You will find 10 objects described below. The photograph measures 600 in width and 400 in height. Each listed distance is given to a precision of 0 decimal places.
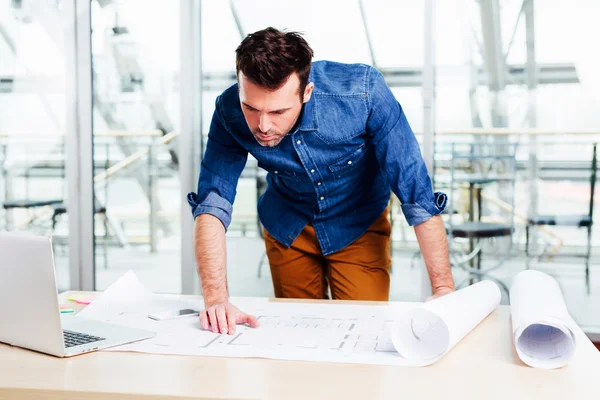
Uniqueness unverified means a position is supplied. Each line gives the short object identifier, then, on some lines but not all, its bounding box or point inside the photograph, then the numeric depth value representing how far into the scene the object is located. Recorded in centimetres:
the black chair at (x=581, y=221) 343
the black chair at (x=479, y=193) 352
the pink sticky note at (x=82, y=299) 170
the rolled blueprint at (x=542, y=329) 113
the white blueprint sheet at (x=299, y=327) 120
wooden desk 101
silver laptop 117
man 152
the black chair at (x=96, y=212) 384
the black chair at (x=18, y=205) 396
